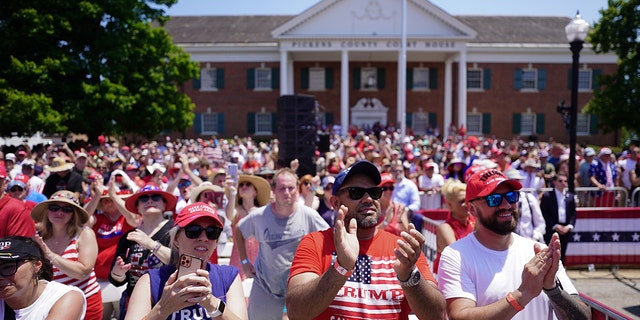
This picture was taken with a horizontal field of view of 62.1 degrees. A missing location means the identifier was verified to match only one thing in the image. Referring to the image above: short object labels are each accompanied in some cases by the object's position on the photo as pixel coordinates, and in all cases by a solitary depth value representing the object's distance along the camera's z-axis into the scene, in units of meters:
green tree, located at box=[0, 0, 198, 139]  24.05
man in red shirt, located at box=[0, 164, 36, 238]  4.50
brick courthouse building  42.22
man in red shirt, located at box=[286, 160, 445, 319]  2.51
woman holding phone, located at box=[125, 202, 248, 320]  2.52
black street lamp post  9.67
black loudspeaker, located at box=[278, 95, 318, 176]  14.48
